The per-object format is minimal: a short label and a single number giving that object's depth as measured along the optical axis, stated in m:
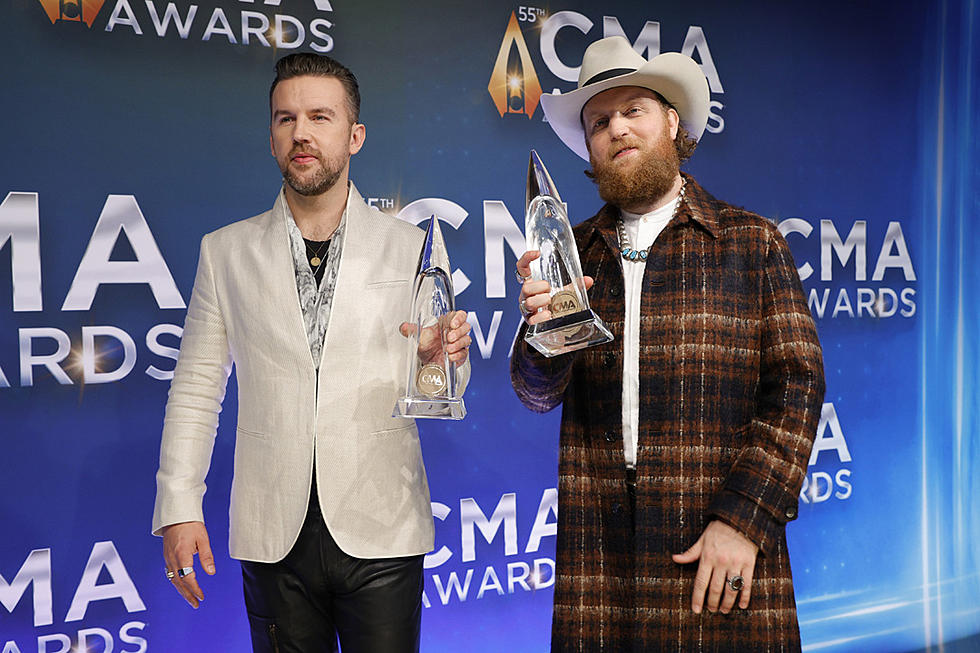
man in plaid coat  1.66
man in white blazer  1.88
